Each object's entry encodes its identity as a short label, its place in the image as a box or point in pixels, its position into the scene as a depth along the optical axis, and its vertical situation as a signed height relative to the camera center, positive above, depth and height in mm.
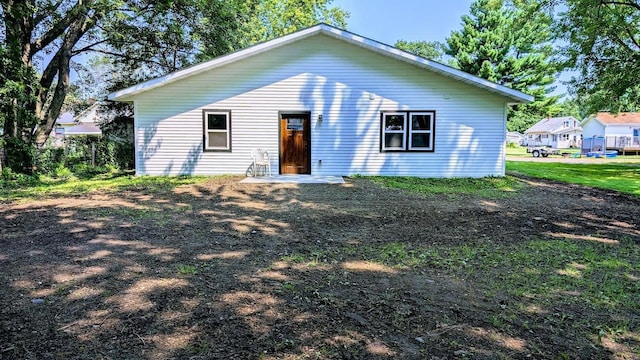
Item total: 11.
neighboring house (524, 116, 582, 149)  51562 +2741
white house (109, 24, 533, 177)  11836 +1091
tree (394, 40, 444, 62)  46344 +12451
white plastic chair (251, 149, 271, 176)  11969 -183
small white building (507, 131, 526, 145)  61353 +2320
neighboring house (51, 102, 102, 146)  35675 +2397
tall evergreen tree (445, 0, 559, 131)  29594 +7802
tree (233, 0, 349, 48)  31422 +11336
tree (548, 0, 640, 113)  16641 +4631
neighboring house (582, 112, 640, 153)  35444 +2543
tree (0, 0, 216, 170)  11508 +4034
